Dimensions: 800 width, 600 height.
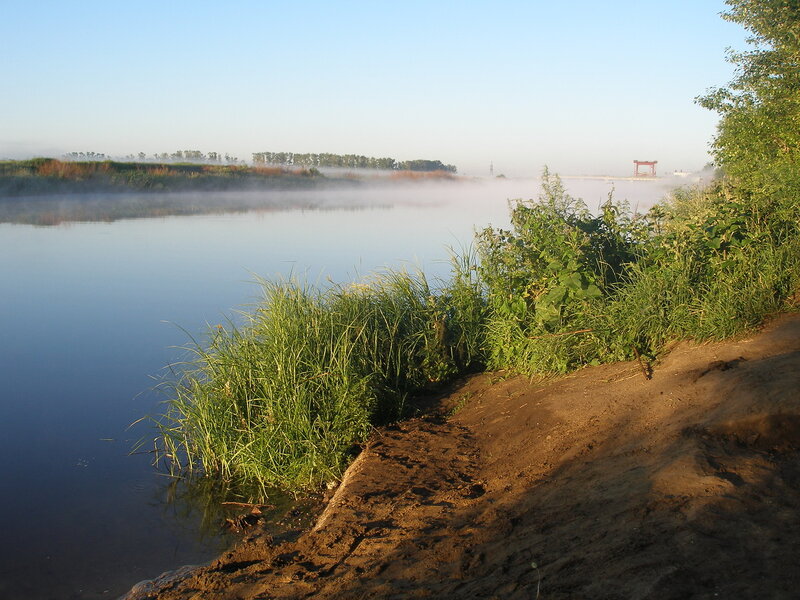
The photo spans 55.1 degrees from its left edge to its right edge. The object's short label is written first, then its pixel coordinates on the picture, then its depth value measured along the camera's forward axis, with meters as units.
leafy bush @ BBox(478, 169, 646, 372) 6.70
